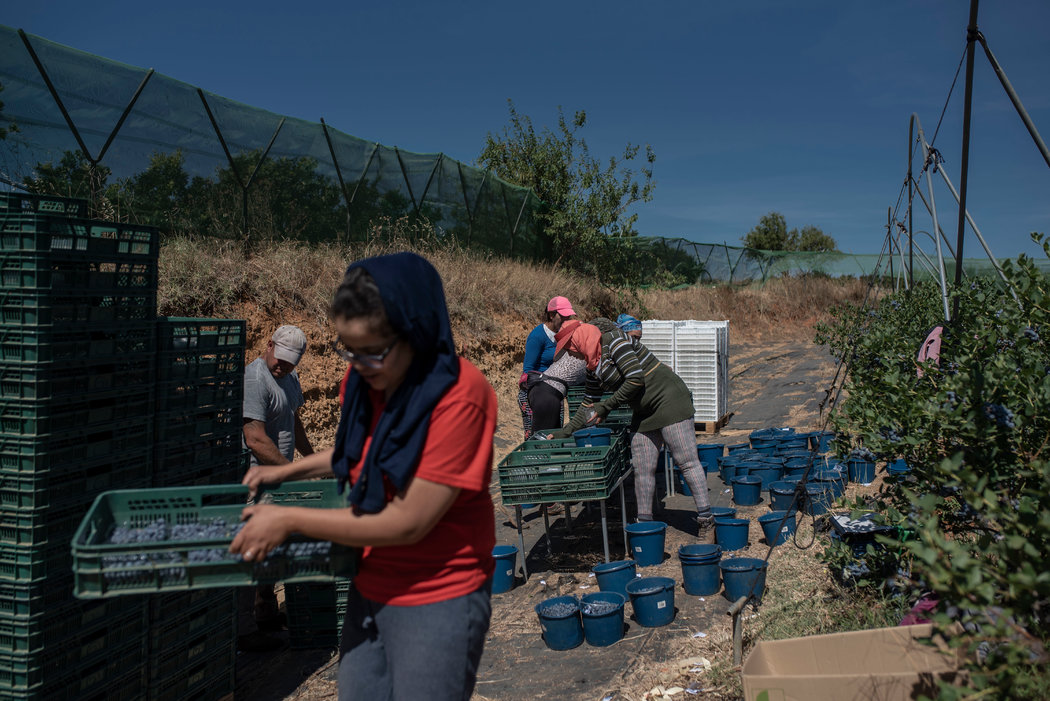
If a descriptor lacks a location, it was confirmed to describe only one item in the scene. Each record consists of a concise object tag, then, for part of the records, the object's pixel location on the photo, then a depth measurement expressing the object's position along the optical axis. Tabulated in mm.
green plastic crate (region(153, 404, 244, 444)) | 3559
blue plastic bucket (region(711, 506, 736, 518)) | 6121
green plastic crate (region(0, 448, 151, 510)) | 2902
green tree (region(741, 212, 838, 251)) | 49812
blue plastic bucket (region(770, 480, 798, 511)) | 6312
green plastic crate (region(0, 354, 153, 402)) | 2934
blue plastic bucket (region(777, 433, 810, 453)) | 8609
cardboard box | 2455
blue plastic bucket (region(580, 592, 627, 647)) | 4328
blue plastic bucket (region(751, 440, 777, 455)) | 8680
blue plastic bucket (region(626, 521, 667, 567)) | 5590
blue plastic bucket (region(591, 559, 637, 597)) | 5035
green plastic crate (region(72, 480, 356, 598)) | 1996
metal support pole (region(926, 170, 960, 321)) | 6162
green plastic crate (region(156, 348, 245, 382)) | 3562
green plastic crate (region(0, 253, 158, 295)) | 2963
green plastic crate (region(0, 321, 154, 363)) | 2943
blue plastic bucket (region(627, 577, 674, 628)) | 4480
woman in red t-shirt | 1747
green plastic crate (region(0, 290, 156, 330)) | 2961
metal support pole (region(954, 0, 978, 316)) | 4656
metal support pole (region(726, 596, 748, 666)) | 3555
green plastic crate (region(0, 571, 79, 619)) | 2879
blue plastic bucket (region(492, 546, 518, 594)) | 5441
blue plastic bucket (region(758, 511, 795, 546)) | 5695
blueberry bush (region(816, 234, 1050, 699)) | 1988
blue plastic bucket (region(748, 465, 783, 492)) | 7578
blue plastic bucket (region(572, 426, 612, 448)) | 7375
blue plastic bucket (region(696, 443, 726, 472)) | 8641
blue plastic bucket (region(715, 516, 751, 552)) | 5734
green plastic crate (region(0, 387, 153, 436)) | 2924
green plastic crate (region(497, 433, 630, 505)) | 5371
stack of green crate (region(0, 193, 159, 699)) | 2898
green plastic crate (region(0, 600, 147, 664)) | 2885
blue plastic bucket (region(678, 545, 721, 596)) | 4934
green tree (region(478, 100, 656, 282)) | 20281
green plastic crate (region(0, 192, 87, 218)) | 3025
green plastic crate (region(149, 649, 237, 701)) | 3518
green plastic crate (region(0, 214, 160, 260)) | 2975
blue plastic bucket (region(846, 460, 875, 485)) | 7191
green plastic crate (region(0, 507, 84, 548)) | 2889
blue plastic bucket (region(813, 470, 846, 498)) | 6348
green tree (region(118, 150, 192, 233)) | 9086
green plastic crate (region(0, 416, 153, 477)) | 2910
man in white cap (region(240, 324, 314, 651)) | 4500
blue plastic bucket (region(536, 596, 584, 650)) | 4363
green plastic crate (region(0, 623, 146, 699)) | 2887
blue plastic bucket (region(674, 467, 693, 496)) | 8039
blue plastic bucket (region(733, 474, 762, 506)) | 7156
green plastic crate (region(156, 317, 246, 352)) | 3592
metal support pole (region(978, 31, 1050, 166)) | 3906
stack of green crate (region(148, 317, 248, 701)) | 3533
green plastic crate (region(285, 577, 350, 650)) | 4516
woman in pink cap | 7492
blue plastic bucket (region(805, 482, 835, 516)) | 6020
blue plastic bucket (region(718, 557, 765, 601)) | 4578
